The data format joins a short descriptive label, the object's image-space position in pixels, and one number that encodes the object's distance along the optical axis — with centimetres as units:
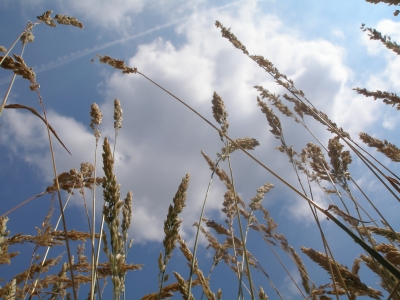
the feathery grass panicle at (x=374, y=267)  36
